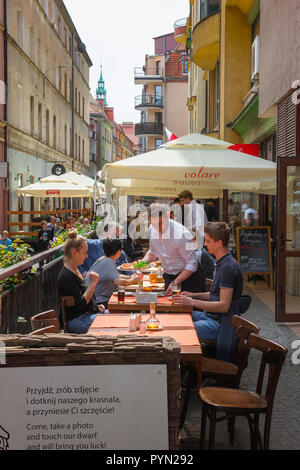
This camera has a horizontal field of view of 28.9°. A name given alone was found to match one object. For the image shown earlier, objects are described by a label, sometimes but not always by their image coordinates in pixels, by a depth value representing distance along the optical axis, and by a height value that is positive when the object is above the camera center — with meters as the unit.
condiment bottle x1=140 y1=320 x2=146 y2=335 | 4.47 -0.88
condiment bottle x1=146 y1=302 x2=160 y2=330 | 4.59 -0.87
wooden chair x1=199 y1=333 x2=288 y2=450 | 3.70 -1.23
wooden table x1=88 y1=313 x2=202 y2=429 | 4.01 -0.92
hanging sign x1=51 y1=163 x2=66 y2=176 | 29.41 +2.27
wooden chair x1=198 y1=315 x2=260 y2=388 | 4.38 -1.19
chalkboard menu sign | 12.32 -0.80
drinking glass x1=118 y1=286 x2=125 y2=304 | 5.92 -0.84
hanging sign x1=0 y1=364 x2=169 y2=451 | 2.73 -0.90
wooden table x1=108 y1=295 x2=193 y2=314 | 5.63 -0.91
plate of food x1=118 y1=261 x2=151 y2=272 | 9.20 -0.85
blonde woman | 5.72 -0.73
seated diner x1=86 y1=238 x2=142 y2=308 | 6.89 -0.73
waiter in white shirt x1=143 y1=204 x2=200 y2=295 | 6.95 -0.43
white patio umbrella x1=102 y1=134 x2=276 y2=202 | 8.48 +0.72
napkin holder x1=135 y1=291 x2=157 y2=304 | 5.80 -0.84
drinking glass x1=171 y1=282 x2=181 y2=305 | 5.78 -0.78
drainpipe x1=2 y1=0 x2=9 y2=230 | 25.03 +2.49
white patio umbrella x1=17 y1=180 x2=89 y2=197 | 20.02 +0.85
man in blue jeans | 5.02 -0.63
